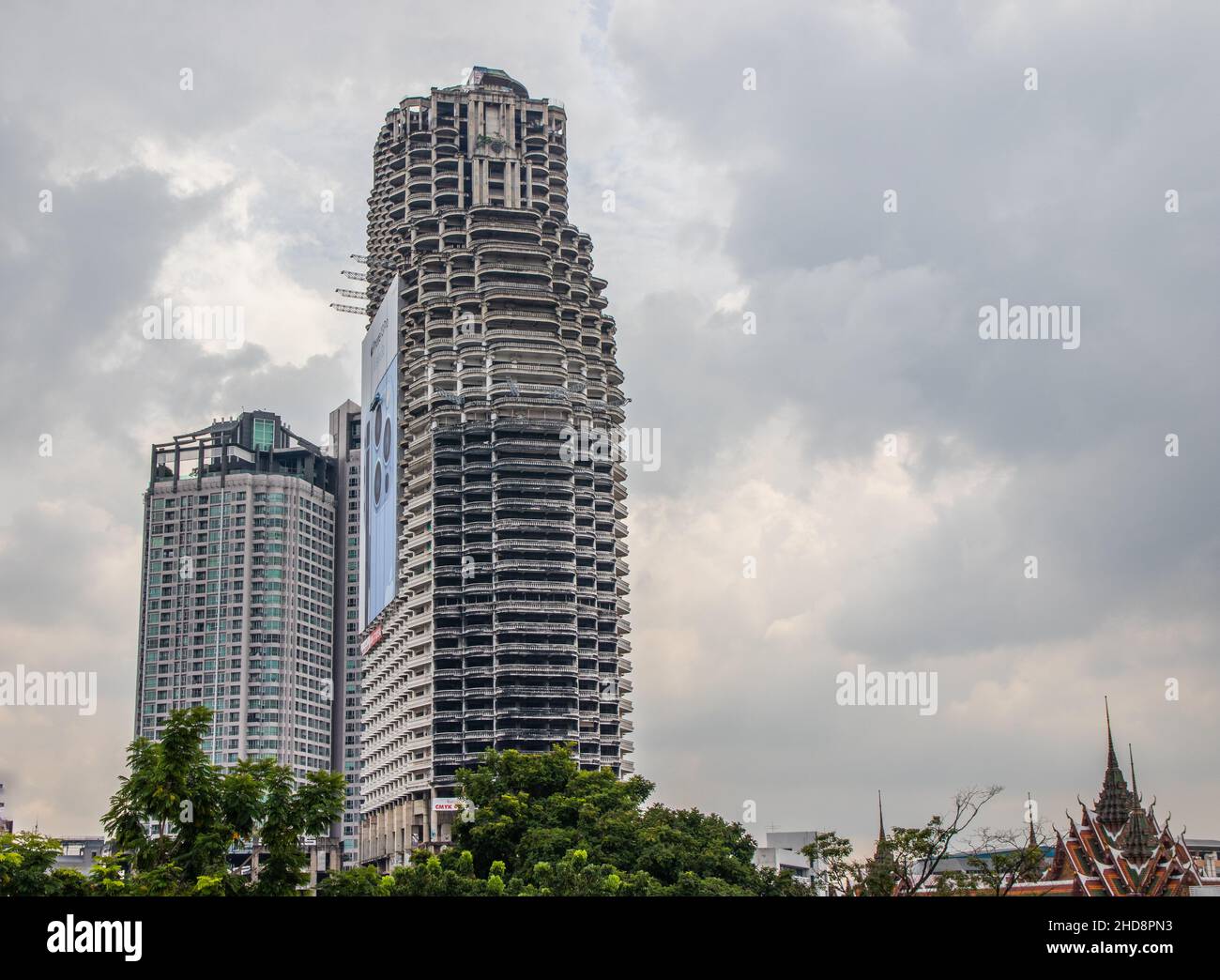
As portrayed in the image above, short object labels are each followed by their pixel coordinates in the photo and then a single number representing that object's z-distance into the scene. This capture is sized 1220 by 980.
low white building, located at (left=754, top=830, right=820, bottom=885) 130.39
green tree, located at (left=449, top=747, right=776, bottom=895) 60.62
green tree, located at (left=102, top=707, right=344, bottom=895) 36.88
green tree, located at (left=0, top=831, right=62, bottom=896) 36.69
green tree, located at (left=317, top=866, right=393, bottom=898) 42.66
